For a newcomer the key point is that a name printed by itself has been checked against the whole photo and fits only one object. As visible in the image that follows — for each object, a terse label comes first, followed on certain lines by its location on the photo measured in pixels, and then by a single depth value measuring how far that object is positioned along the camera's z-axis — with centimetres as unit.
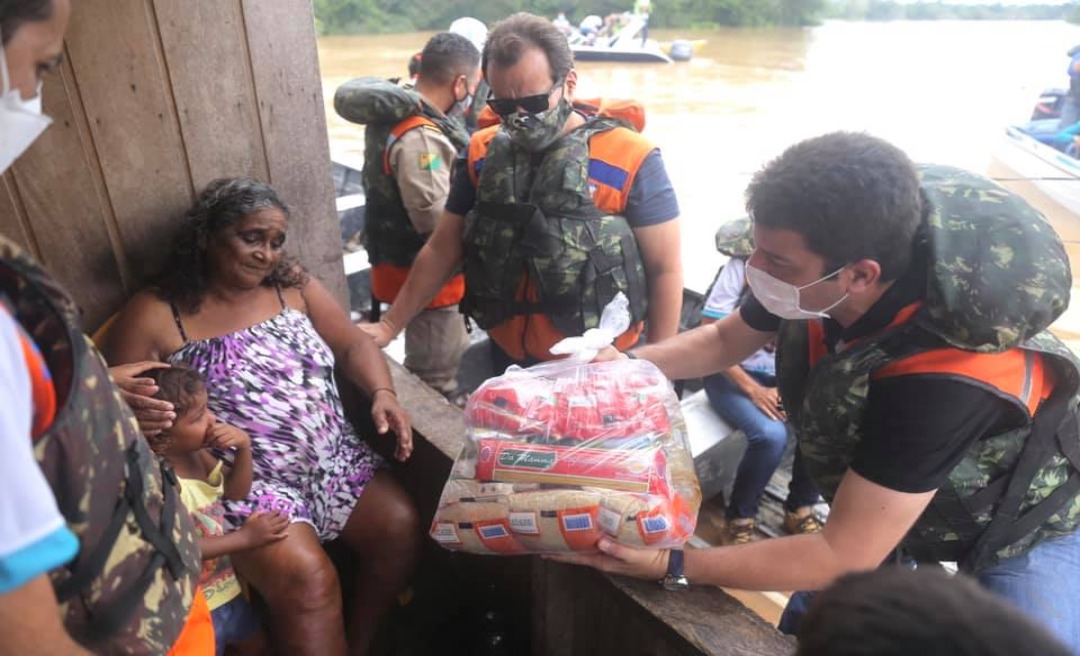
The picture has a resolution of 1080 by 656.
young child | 161
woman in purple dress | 177
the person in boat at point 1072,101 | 971
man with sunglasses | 212
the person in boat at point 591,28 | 2709
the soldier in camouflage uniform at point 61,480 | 65
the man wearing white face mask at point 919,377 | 121
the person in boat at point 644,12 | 2783
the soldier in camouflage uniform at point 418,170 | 290
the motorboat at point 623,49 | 2553
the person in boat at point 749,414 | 311
